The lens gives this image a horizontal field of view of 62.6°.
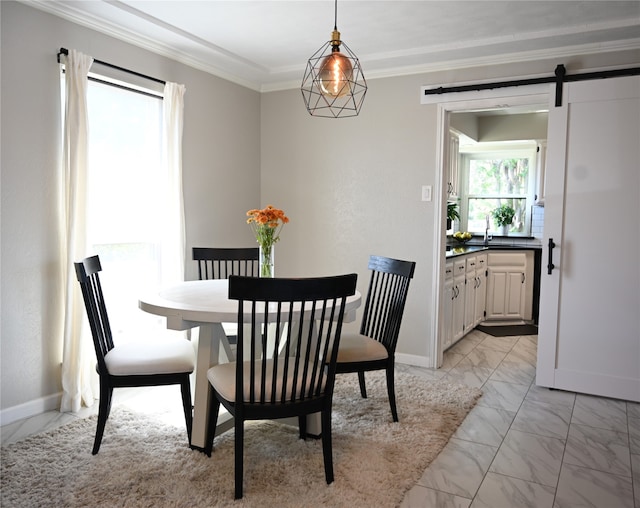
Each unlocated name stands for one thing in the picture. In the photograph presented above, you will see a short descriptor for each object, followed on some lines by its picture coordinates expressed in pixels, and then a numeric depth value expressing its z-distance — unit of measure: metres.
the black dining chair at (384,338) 2.85
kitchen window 6.53
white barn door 3.42
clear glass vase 2.95
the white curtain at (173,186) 3.81
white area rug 2.20
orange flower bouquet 2.83
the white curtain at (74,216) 3.07
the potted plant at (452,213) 6.13
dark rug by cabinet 5.42
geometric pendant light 2.37
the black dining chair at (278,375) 2.07
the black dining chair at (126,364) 2.52
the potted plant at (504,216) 6.59
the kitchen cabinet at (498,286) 5.32
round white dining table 2.40
